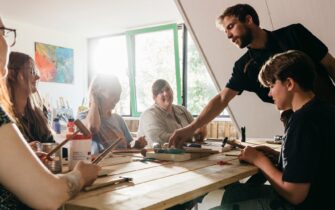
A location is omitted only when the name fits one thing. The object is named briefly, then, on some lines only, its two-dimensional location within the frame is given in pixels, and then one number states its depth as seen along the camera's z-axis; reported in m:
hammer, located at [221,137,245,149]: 2.12
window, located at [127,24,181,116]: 5.47
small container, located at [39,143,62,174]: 1.28
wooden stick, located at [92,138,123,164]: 1.29
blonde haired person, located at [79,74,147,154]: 2.32
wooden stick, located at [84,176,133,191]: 1.07
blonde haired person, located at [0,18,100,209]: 0.80
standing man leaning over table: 2.13
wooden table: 0.91
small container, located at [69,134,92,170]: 1.25
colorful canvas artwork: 5.54
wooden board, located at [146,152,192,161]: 1.65
